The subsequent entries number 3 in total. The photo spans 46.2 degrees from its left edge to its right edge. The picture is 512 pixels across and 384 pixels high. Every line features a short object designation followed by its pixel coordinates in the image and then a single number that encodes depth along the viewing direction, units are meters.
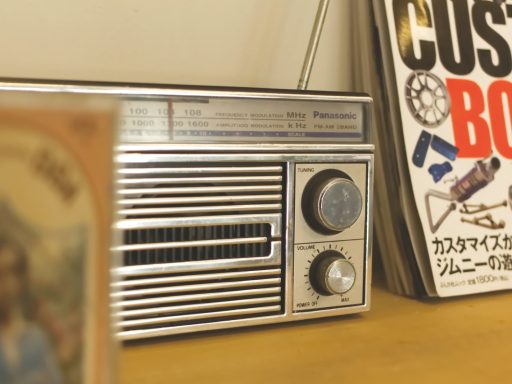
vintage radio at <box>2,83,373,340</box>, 0.58
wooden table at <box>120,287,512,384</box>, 0.54
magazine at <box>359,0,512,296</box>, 0.78
